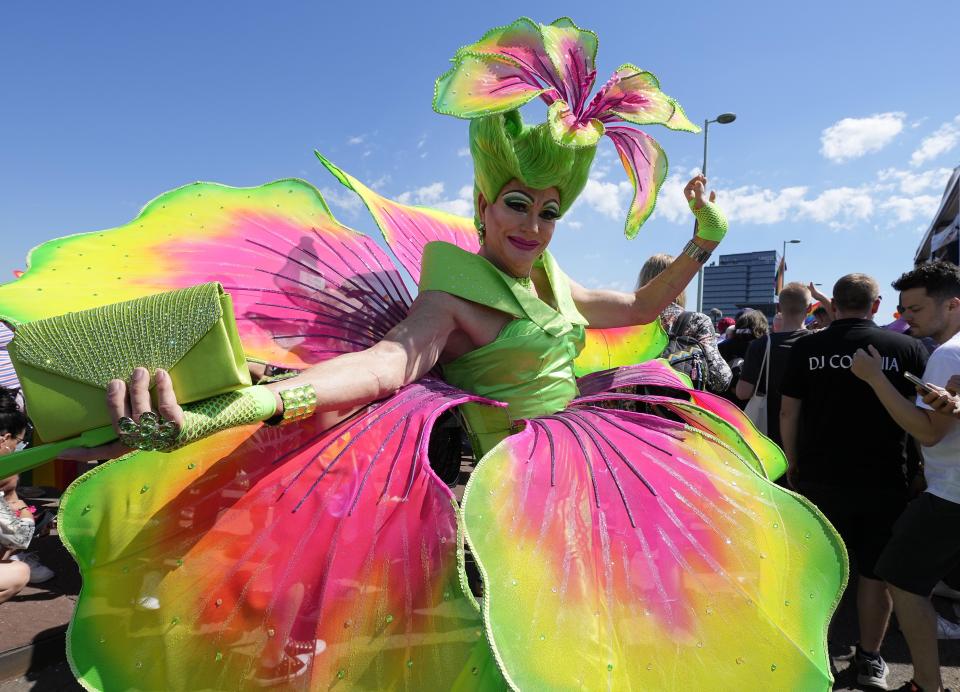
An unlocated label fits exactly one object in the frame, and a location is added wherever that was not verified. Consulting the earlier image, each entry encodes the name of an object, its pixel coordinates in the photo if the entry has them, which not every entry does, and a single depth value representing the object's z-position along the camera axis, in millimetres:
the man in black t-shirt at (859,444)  2428
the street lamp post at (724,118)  11070
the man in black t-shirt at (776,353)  3562
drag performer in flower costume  987
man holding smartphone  2053
